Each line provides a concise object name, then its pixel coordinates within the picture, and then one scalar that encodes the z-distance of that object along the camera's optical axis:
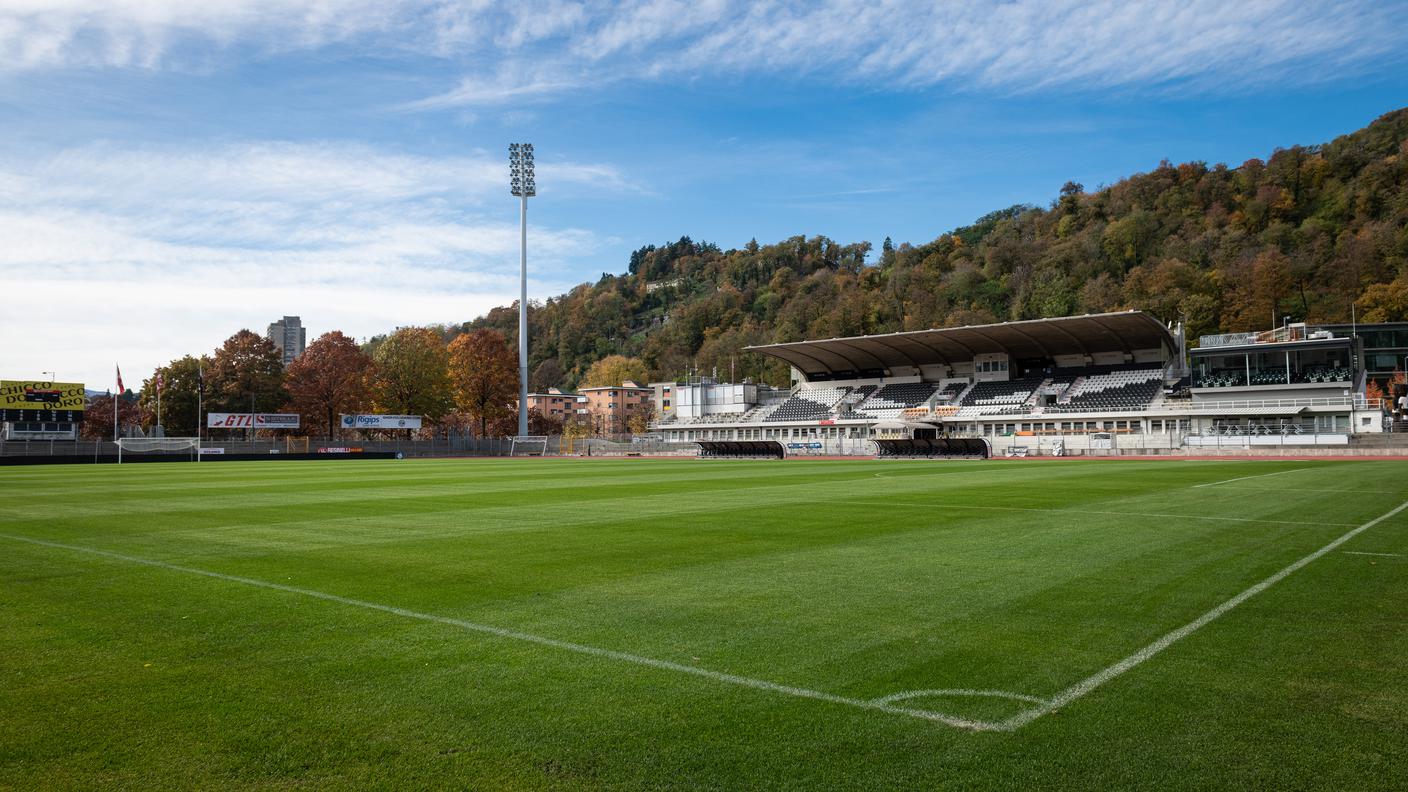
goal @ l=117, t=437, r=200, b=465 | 56.69
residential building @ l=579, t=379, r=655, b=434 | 144.00
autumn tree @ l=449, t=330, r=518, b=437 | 82.81
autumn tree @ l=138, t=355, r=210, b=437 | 72.25
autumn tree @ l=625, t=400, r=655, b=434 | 131.34
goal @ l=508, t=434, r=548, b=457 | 72.38
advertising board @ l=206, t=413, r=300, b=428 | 65.06
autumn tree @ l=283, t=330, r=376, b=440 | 77.62
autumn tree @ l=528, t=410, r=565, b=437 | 115.62
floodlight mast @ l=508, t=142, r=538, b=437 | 75.75
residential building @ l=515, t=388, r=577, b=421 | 152.12
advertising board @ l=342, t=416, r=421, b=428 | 68.56
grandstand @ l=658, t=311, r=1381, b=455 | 54.84
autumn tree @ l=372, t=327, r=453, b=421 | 79.56
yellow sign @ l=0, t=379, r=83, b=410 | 74.00
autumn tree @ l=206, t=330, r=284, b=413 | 73.31
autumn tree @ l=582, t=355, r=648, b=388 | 151.25
